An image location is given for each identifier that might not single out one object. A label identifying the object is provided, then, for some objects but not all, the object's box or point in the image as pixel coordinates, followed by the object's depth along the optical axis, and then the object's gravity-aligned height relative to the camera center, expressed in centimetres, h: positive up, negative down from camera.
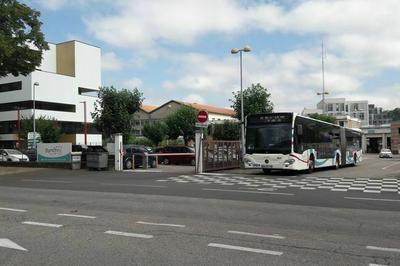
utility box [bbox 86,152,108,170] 2927 -78
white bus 2383 +20
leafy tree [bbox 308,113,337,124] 9554 +569
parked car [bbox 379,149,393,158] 6857 -119
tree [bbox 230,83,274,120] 4388 +421
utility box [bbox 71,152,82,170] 3077 -81
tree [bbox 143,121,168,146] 9329 +269
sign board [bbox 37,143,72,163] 3148 -30
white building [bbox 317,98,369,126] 15362 +1247
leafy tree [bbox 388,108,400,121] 17721 +1172
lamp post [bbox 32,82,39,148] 5556 +99
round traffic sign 2650 +162
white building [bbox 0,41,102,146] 8288 +994
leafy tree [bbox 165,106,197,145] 9025 +429
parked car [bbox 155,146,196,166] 3797 -81
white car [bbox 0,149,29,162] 4365 -69
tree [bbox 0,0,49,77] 3050 +718
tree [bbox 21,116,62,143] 7588 +307
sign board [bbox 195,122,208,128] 2639 +118
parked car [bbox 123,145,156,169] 3078 -61
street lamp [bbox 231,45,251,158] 3219 +640
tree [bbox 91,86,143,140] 4475 +351
